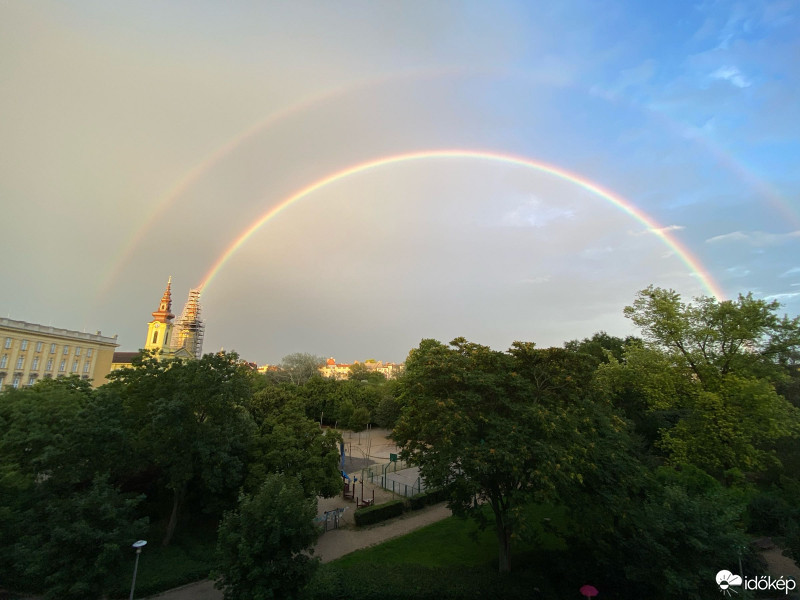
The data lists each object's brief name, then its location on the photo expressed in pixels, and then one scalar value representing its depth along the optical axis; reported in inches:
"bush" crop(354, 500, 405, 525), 815.1
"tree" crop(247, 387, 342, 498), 714.2
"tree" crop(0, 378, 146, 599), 426.3
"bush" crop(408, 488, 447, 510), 917.8
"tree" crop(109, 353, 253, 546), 639.8
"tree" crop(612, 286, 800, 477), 732.0
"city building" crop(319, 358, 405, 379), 6717.5
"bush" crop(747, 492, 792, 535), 665.6
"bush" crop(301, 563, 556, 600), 475.5
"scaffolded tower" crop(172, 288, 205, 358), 3860.7
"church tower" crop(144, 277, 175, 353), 3467.0
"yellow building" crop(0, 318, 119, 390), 2064.5
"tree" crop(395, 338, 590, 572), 467.8
